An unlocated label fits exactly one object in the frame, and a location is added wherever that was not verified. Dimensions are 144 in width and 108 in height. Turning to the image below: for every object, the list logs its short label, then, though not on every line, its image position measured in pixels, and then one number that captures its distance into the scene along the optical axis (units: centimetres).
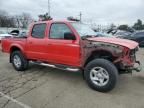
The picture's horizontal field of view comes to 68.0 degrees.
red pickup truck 269
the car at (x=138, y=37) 855
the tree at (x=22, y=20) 3187
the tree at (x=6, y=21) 3429
